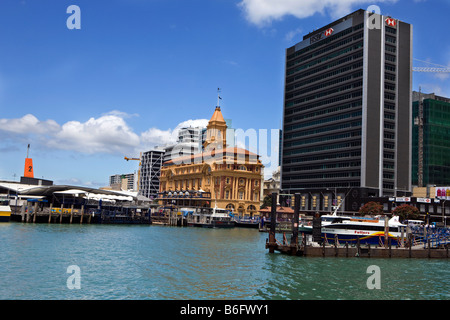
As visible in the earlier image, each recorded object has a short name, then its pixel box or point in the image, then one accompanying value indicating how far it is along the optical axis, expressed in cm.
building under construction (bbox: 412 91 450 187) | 17200
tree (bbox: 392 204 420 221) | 11675
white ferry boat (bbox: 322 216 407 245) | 6838
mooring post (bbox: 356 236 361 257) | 5414
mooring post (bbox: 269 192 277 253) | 5600
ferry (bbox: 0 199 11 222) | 9188
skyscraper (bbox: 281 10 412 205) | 14200
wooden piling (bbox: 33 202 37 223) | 9860
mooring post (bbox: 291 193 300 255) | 5352
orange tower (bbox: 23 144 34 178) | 18250
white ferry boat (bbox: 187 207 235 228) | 12040
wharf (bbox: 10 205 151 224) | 10088
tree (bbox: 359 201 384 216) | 12294
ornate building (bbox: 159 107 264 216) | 16788
